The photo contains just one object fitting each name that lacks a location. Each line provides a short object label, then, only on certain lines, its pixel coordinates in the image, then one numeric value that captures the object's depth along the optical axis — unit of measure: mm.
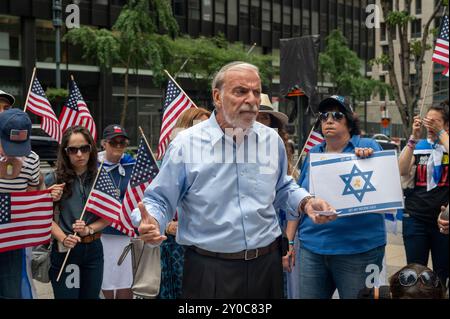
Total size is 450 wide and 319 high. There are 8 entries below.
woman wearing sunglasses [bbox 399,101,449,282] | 5199
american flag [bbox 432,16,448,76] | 5500
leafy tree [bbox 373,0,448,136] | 10391
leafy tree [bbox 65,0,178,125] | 21516
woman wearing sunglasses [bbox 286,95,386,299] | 4156
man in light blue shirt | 3225
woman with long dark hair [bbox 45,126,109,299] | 4902
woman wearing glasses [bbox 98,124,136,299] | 5684
